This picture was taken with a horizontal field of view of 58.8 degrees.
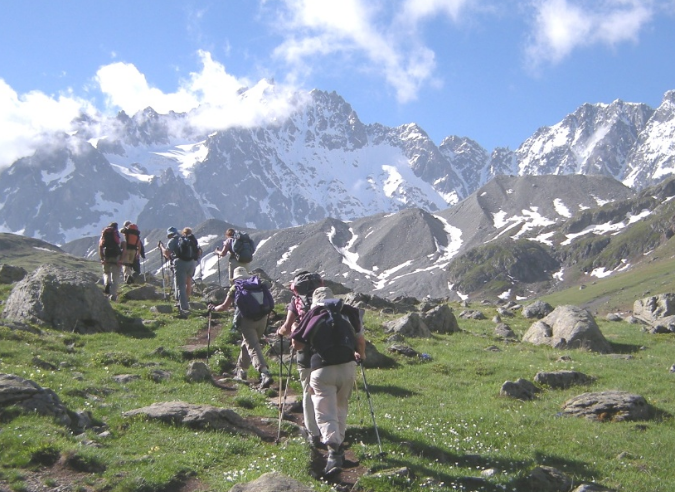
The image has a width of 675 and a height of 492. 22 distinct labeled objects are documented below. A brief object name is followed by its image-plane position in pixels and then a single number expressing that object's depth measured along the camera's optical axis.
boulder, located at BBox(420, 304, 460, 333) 31.72
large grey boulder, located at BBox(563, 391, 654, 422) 16.03
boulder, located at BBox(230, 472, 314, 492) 9.15
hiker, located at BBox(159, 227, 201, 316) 26.83
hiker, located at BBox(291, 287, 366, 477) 11.63
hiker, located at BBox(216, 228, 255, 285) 27.17
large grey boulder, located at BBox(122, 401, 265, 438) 13.05
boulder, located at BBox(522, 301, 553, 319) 41.66
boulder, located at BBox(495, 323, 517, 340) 31.21
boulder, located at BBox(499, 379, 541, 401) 18.22
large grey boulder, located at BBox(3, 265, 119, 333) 24.00
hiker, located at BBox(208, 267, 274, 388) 18.03
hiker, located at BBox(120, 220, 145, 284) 32.59
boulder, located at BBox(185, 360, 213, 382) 18.17
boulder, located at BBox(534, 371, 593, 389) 19.50
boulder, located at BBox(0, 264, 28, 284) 37.45
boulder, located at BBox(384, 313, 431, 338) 28.86
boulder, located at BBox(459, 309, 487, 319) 41.16
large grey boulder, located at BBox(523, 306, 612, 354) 27.86
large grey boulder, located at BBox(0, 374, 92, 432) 12.14
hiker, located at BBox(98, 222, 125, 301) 29.78
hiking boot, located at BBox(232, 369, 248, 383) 18.89
